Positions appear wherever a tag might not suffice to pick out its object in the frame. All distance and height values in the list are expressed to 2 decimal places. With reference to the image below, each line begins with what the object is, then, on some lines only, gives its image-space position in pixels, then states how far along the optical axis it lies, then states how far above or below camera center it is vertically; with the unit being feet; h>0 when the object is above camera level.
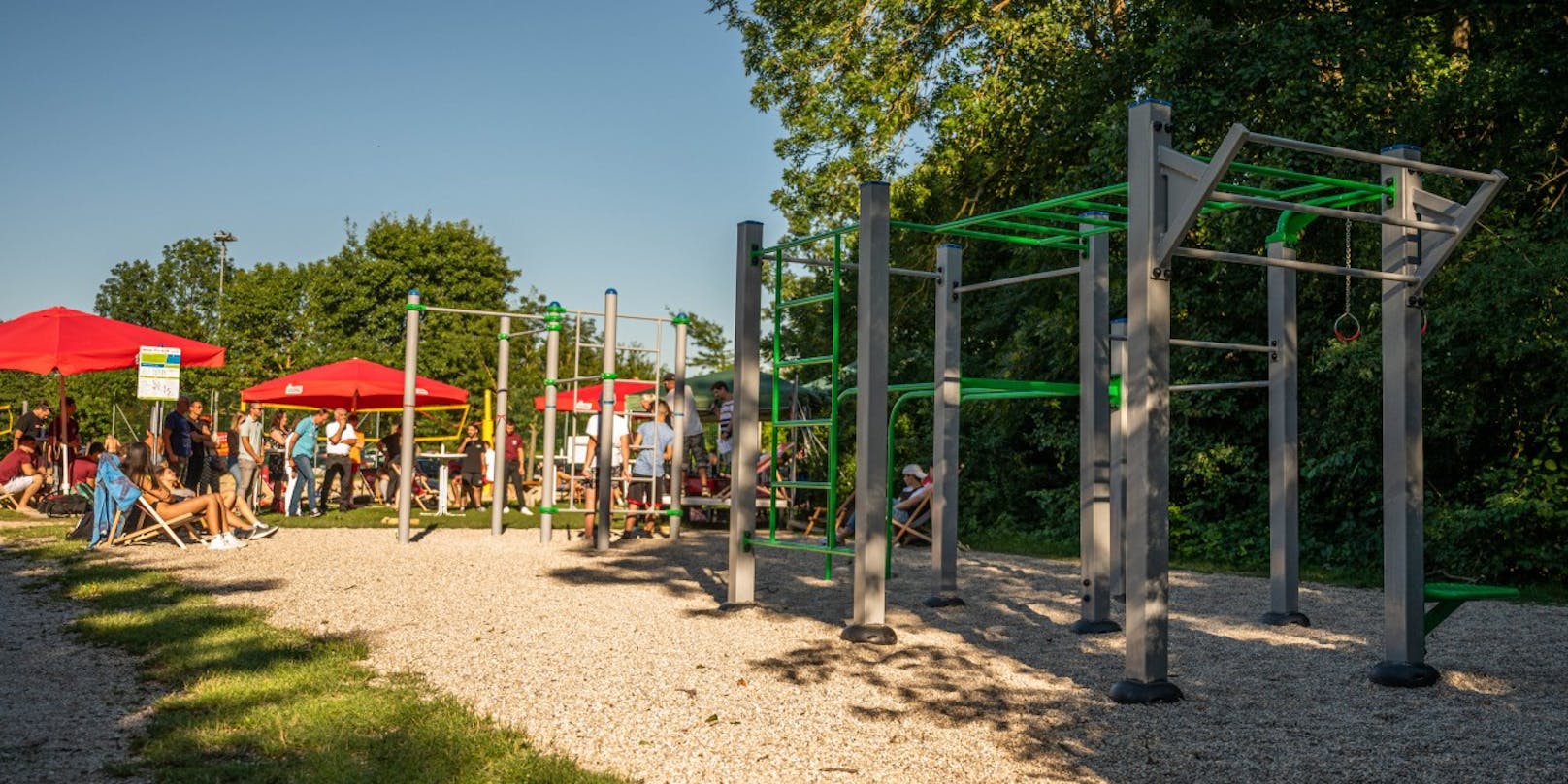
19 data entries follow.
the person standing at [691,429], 45.91 +1.21
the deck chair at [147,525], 38.68 -2.35
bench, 19.85 -1.89
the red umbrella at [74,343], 47.98 +4.09
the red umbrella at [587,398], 60.84 +3.21
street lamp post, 186.19 +31.92
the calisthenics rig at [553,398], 41.98 +2.08
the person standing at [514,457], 65.16 +0.03
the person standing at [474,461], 64.23 -0.20
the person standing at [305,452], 56.34 +0.08
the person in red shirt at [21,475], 55.21 -1.18
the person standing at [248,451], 53.36 +0.08
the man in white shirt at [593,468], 45.03 -0.34
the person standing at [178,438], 50.85 +0.57
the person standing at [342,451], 61.26 +0.16
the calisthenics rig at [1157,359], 18.25 +1.94
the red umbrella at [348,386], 63.62 +3.47
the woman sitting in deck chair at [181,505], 38.91 -1.64
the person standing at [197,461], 54.67 -0.39
